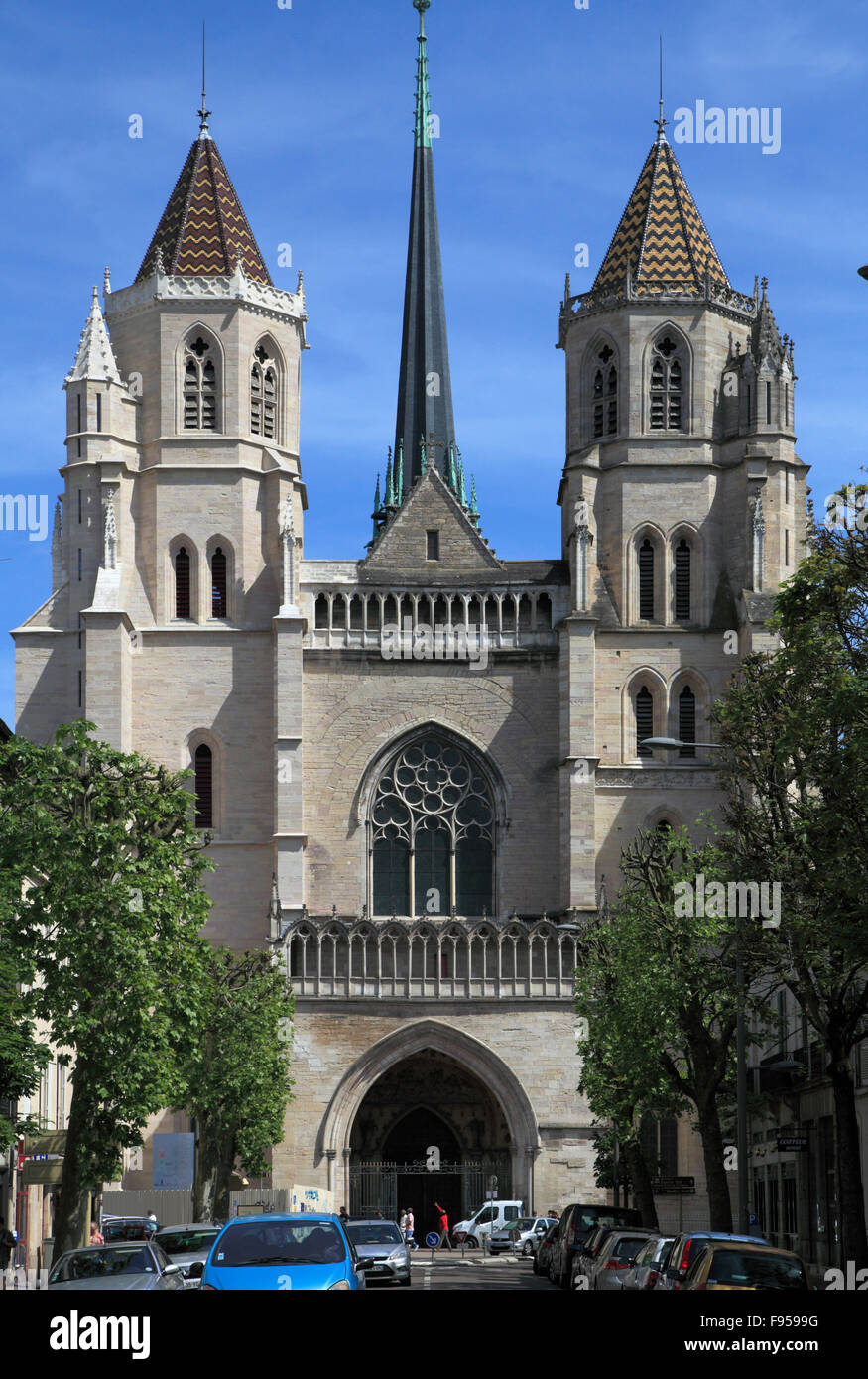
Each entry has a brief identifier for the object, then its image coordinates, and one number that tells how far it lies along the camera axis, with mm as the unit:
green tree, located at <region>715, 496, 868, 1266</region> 23375
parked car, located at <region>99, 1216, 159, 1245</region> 35781
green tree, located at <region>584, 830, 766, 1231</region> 33969
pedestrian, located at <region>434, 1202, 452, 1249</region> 53844
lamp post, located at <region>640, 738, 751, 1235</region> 28594
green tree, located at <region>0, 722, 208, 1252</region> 29031
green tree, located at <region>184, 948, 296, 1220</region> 43969
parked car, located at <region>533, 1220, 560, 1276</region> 37206
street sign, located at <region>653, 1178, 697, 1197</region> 44388
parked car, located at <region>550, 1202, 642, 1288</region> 33031
